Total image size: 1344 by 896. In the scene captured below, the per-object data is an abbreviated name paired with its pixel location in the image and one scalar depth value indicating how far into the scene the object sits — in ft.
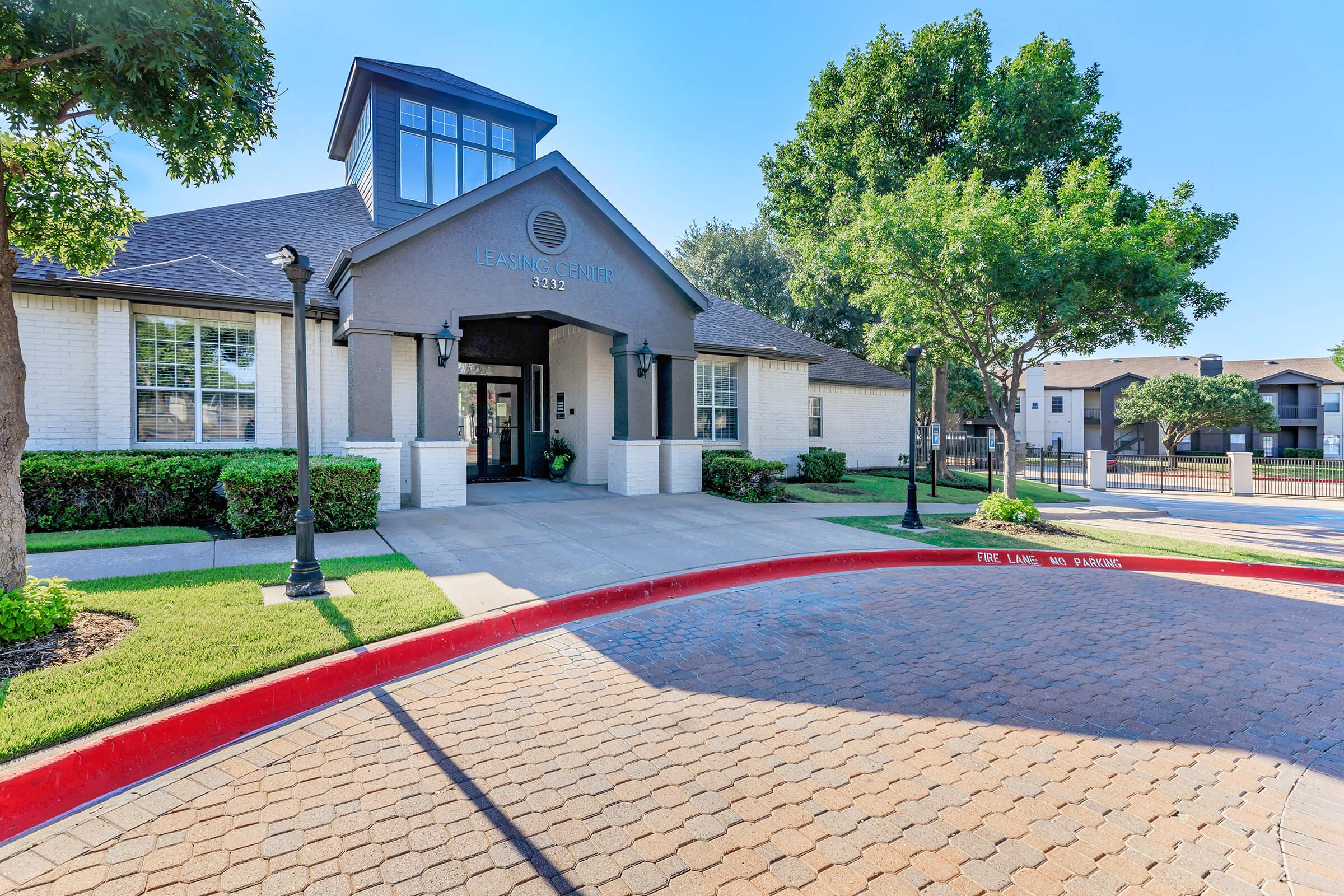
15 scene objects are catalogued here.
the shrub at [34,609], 14.97
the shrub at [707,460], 49.90
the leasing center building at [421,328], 36.27
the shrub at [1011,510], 39.17
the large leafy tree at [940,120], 67.10
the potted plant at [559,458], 53.57
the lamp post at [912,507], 37.42
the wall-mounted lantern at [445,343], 38.83
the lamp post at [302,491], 20.22
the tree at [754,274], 111.34
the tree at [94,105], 15.29
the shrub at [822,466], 62.03
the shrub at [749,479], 46.21
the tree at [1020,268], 37.91
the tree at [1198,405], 124.67
